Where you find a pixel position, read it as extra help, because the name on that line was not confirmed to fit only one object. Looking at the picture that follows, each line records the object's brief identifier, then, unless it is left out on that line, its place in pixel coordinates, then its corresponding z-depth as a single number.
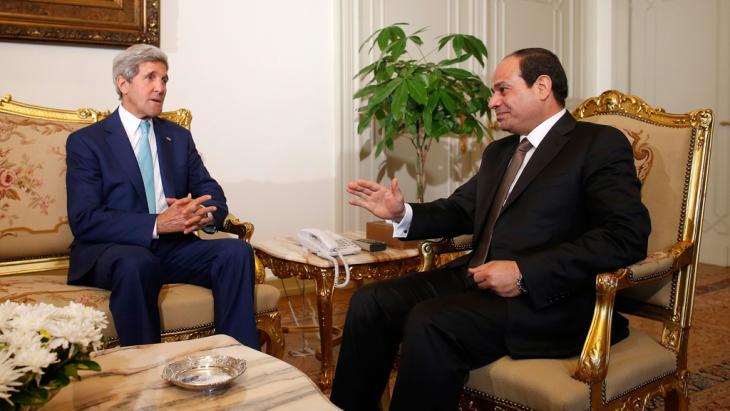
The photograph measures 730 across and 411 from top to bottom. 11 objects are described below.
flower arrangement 1.16
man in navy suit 2.46
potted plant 3.68
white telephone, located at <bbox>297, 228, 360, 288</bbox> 2.82
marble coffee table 1.51
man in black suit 1.92
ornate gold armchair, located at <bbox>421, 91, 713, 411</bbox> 1.76
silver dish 1.57
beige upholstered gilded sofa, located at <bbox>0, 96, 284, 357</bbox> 2.70
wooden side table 2.84
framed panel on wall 3.36
